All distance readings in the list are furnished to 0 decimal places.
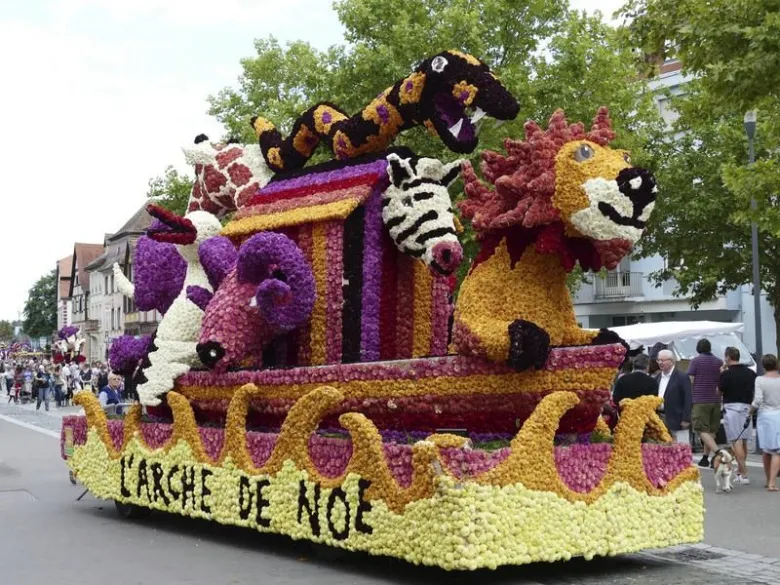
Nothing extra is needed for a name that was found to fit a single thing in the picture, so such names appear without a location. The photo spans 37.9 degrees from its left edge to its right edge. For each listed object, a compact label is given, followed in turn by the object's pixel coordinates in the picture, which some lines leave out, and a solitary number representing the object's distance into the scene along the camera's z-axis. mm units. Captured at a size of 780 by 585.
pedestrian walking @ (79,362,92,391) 33375
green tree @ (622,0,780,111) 13203
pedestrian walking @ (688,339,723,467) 14555
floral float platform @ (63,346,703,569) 7195
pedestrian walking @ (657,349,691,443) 13688
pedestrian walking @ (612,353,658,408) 12695
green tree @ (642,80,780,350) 27188
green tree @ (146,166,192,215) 32531
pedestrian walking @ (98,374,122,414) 15344
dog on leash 12328
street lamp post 18906
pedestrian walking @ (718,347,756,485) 13852
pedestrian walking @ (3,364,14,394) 51462
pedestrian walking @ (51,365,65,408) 39438
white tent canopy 22625
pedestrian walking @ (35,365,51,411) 38438
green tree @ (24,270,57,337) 114500
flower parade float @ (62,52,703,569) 7438
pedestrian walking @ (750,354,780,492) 12664
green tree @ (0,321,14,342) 143875
